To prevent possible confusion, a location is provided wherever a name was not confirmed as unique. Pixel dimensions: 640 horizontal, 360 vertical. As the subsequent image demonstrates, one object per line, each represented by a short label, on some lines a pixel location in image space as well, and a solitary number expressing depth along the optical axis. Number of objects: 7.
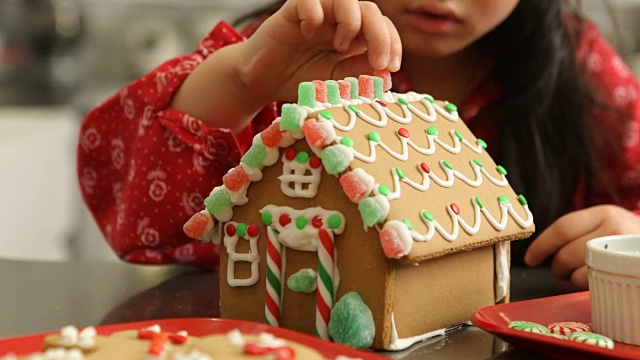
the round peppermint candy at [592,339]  0.69
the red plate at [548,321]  0.66
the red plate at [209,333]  0.63
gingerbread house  0.71
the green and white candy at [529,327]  0.71
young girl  1.02
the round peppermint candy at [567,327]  0.74
